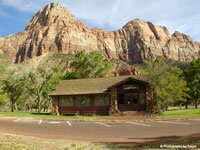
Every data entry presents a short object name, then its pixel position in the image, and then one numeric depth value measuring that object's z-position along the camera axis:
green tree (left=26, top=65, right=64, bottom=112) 65.94
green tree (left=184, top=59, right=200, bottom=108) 67.88
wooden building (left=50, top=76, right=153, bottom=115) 42.78
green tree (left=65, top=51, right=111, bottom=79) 72.00
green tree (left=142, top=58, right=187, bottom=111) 44.72
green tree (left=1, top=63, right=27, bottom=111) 63.47
